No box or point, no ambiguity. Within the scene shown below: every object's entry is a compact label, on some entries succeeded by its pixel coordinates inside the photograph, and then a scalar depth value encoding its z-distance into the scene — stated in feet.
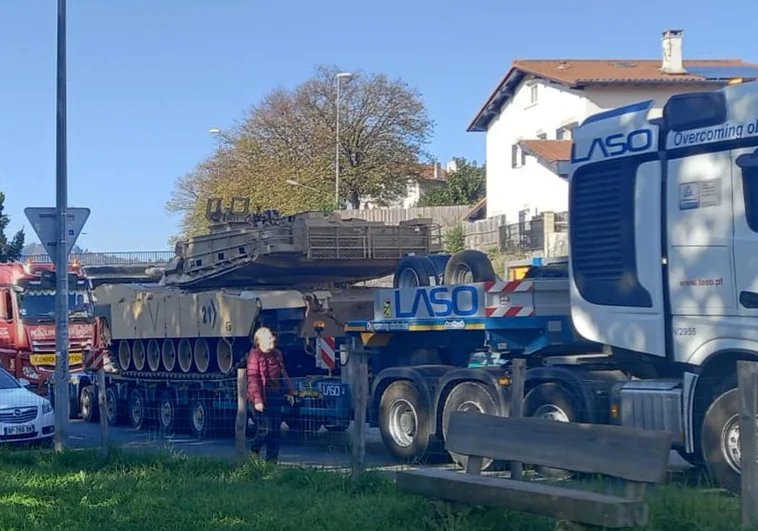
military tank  54.34
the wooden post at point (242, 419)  38.01
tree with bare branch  178.19
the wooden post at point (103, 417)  41.57
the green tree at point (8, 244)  139.13
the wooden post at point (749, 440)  24.20
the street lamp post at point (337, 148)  150.30
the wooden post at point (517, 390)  30.96
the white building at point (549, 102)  139.54
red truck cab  78.43
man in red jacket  41.86
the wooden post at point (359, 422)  33.42
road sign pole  47.85
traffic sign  48.60
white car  51.37
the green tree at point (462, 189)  202.90
